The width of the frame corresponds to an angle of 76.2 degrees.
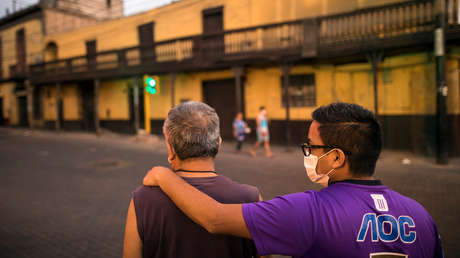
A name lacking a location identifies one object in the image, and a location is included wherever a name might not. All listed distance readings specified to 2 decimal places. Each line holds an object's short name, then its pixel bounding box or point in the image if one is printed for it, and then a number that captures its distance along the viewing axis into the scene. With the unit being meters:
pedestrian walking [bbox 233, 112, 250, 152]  11.84
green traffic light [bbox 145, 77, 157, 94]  10.02
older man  1.52
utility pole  8.93
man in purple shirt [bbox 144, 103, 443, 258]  1.23
